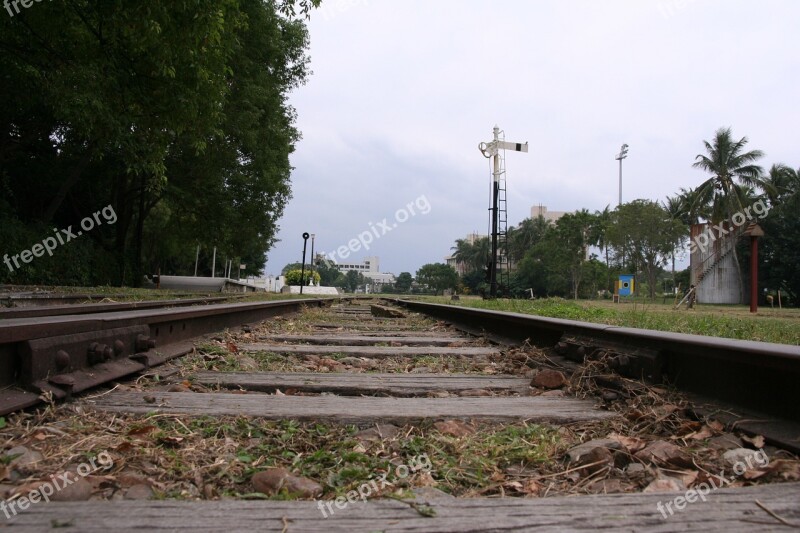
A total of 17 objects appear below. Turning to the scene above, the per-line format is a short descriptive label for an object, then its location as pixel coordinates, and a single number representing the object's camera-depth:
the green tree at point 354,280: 139.01
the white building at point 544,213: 113.23
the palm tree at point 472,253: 118.21
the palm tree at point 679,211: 51.47
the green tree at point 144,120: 7.37
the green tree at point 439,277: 114.25
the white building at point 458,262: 132.00
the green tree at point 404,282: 138.12
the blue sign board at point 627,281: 24.90
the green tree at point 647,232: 48.66
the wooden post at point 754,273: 15.66
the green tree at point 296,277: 50.34
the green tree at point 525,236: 98.81
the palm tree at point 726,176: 44.88
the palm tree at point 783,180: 48.12
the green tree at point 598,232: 67.19
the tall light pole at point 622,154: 62.19
